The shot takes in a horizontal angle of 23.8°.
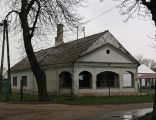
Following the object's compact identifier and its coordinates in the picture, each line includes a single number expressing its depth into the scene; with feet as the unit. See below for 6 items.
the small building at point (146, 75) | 207.62
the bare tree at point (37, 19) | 98.17
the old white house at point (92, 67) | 120.57
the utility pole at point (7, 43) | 108.19
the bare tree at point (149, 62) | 526.90
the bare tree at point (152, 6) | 47.21
